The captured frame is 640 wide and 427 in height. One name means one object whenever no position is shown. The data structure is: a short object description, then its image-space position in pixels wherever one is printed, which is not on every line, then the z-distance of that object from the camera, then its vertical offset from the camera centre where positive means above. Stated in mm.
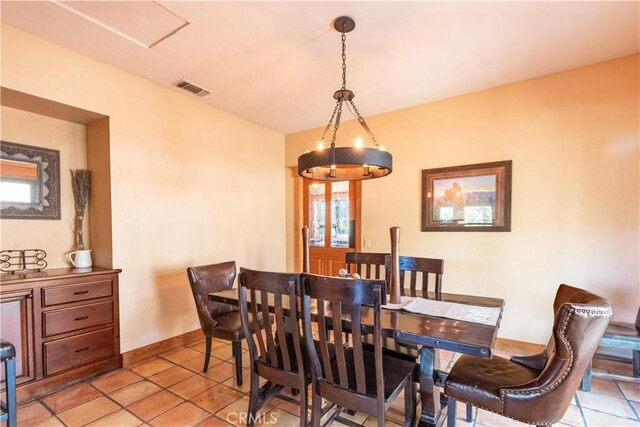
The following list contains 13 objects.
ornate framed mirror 2598 +242
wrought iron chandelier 1947 +328
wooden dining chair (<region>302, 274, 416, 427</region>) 1465 -811
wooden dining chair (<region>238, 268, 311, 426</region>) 1699 -801
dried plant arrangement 2953 +132
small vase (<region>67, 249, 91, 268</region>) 2834 -478
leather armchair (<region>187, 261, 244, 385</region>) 2543 -964
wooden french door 4430 -210
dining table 1490 -677
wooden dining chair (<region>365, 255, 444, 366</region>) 2219 -690
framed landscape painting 3256 +110
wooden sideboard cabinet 2289 -963
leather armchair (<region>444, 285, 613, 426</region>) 1340 -885
